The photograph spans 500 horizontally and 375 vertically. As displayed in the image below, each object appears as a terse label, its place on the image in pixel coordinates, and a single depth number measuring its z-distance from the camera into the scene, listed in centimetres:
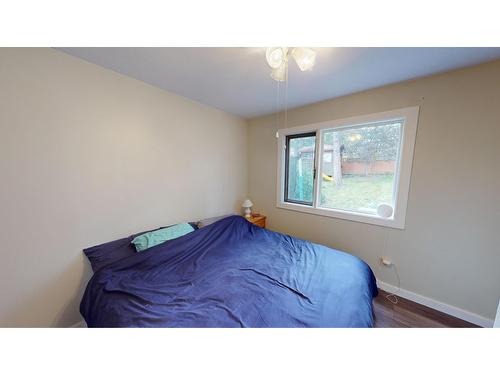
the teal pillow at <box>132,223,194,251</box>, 151
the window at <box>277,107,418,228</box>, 167
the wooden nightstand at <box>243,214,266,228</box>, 263
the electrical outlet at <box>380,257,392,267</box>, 175
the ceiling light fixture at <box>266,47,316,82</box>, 102
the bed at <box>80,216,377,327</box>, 92
